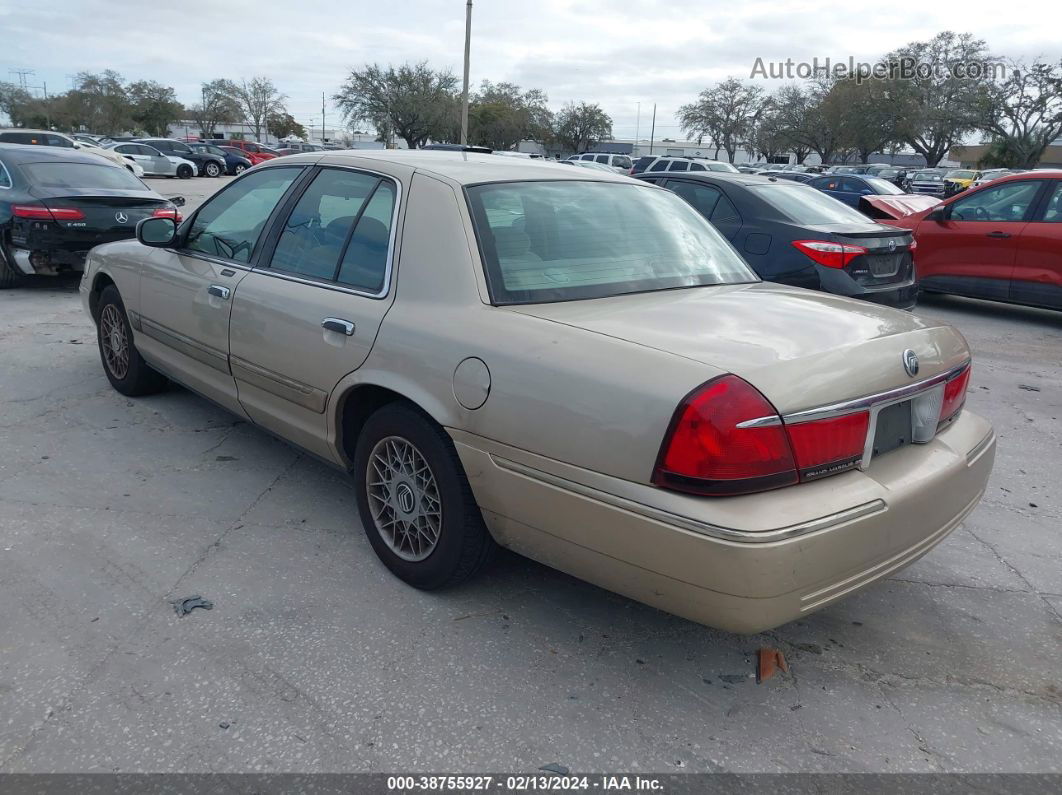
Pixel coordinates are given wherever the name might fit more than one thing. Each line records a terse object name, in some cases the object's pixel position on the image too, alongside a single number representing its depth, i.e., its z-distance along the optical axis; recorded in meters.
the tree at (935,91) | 50.06
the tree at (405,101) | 52.19
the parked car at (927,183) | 31.89
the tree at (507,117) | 62.81
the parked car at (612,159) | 32.19
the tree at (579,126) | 68.19
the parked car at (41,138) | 20.12
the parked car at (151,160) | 33.94
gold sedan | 2.31
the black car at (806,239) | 6.83
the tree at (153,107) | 72.56
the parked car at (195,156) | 37.03
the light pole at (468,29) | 33.94
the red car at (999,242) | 8.65
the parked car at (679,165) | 23.45
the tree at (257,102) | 85.19
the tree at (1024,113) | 48.95
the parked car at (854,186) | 17.70
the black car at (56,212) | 8.34
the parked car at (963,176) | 32.06
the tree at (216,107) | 82.56
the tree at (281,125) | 91.06
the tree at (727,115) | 68.50
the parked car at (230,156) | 39.69
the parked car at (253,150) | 43.66
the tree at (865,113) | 52.03
